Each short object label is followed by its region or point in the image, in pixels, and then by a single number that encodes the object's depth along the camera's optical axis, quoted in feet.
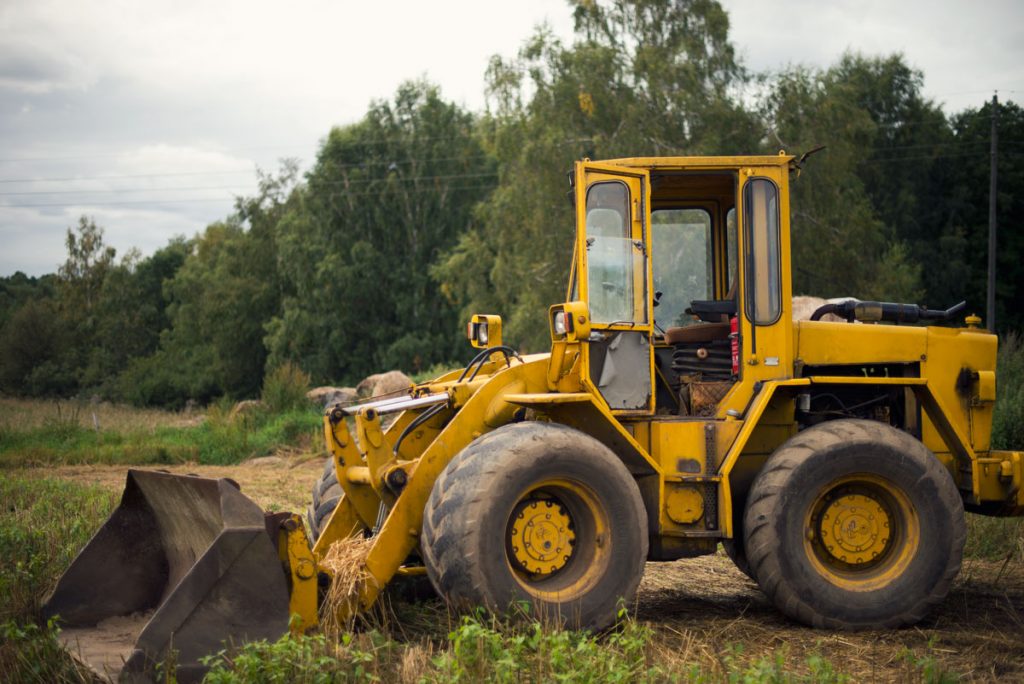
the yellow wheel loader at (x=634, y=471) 19.53
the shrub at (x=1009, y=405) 40.55
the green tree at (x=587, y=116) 97.35
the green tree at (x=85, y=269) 211.00
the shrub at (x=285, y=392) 75.87
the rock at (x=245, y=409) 74.43
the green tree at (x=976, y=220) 131.85
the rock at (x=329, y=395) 77.44
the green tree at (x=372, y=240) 153.89
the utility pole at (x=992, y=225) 101.55
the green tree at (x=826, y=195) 96.48
